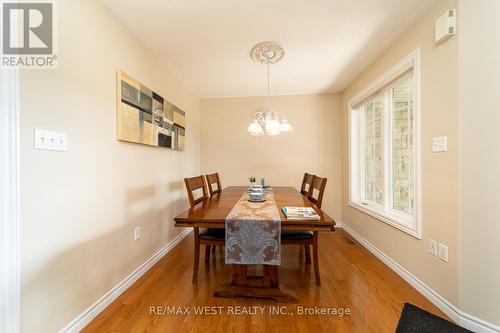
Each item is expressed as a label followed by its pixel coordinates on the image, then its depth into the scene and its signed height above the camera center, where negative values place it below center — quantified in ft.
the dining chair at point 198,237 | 5.95 -1.93
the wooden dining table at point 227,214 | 4.65 -1.27
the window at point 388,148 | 6.68 +0.68
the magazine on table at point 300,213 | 4.72 -1.09
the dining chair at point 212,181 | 8.56 -0.60
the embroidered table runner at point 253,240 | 4.80 -1.63
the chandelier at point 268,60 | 7.40 +3.99
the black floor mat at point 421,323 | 1.97 -1.52
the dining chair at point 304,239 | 6.15 -2.06
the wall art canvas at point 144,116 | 6.00 +1.69
